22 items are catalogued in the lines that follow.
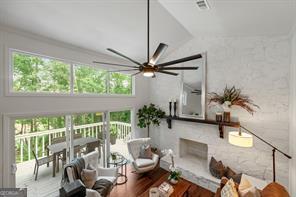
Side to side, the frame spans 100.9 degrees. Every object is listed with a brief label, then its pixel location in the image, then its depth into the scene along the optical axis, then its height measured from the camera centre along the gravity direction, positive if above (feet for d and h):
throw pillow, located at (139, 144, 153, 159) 11.36 -5.24
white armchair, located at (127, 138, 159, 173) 10.58 -5.71
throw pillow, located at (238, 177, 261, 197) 5.61 -4.47
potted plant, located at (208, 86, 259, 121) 9.48 -0.25
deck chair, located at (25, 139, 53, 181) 8.61 -4.65
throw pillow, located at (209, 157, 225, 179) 9.52 -5.67
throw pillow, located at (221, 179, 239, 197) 5.88 -4.61
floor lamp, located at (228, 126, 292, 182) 7.78 -2.79
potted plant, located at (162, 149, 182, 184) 8.35 -5.43
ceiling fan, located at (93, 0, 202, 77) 5.33 +1.42
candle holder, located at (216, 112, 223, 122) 10.25 -1.68
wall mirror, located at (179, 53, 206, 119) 11.34 +0.47
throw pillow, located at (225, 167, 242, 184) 8.56 -5.80
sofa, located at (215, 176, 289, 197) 5.30 -4.19
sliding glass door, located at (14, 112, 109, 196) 8.09 -3.78
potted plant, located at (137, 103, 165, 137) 13.41 -2.11
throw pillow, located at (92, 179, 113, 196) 7.76 -5.83
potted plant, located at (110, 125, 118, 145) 12.42 -3.88
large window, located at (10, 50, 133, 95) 7.72 +1.50
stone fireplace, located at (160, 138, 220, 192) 9.73 -6.31
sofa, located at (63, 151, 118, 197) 7.41 -5.48
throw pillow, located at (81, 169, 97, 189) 7.75 -5.17
